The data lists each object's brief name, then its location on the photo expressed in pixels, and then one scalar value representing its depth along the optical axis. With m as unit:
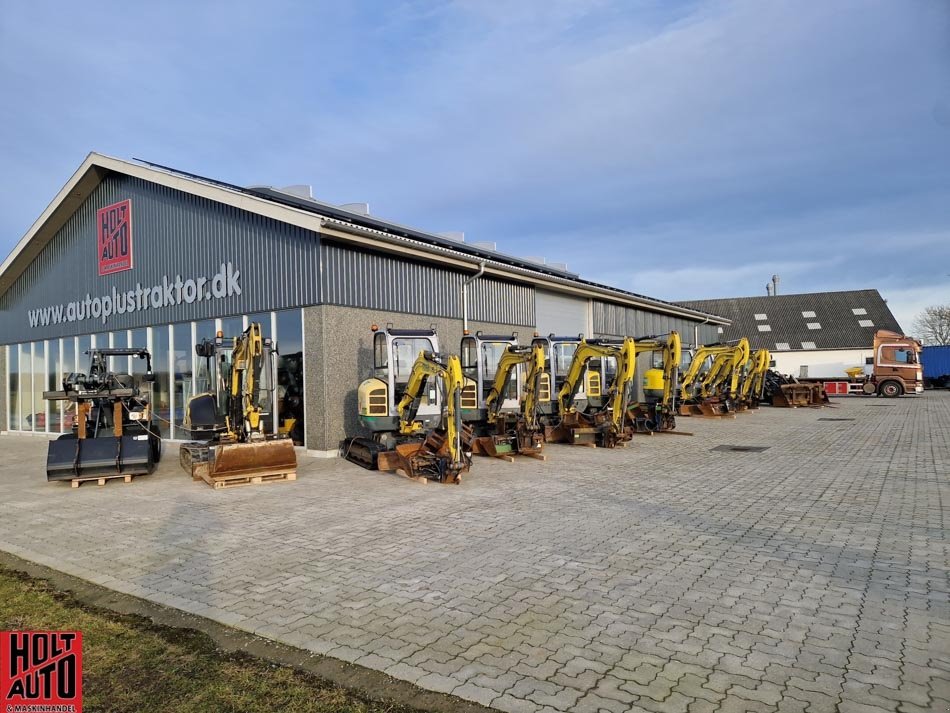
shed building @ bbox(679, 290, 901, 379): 45.00
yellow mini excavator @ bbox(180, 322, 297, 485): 10.46
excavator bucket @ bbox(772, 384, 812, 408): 26.12
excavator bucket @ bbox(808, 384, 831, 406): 26.14
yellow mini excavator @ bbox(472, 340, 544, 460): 12.78
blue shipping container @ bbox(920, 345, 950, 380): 44.75
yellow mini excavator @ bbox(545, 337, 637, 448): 13.86
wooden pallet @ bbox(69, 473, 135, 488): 10.55
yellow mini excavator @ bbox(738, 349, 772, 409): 23.80
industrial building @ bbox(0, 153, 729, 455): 13.49
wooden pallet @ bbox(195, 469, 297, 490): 10.13
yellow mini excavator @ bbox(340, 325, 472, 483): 10.28
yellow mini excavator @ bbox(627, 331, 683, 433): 16.27
